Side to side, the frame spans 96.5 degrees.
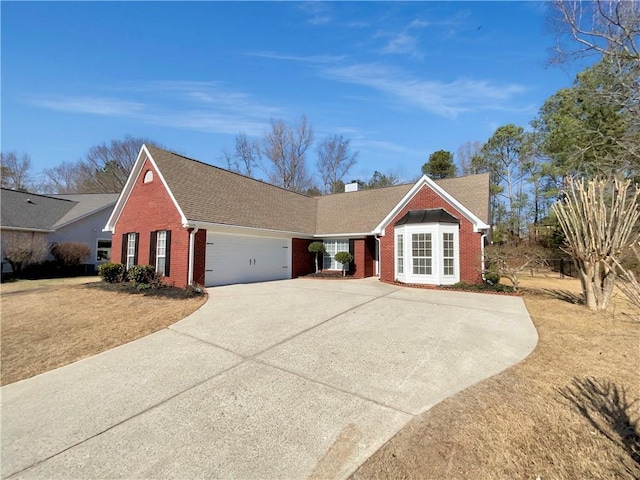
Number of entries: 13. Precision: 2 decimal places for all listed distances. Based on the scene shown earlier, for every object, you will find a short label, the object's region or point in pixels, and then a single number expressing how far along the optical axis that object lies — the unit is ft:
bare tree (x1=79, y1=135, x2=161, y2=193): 112.16
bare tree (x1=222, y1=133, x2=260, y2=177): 110.22
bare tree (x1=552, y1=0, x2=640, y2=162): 37.29
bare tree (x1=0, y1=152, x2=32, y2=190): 105.70
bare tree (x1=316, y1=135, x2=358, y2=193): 111.14
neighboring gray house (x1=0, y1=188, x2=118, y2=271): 59.21
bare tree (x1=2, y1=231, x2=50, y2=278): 52.54
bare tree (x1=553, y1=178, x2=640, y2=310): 26.43
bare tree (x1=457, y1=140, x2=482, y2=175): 104.63
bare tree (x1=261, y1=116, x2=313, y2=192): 103.14
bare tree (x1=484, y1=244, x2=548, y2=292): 37.59
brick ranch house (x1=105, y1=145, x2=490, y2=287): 41.14
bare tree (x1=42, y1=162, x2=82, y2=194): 120.26
